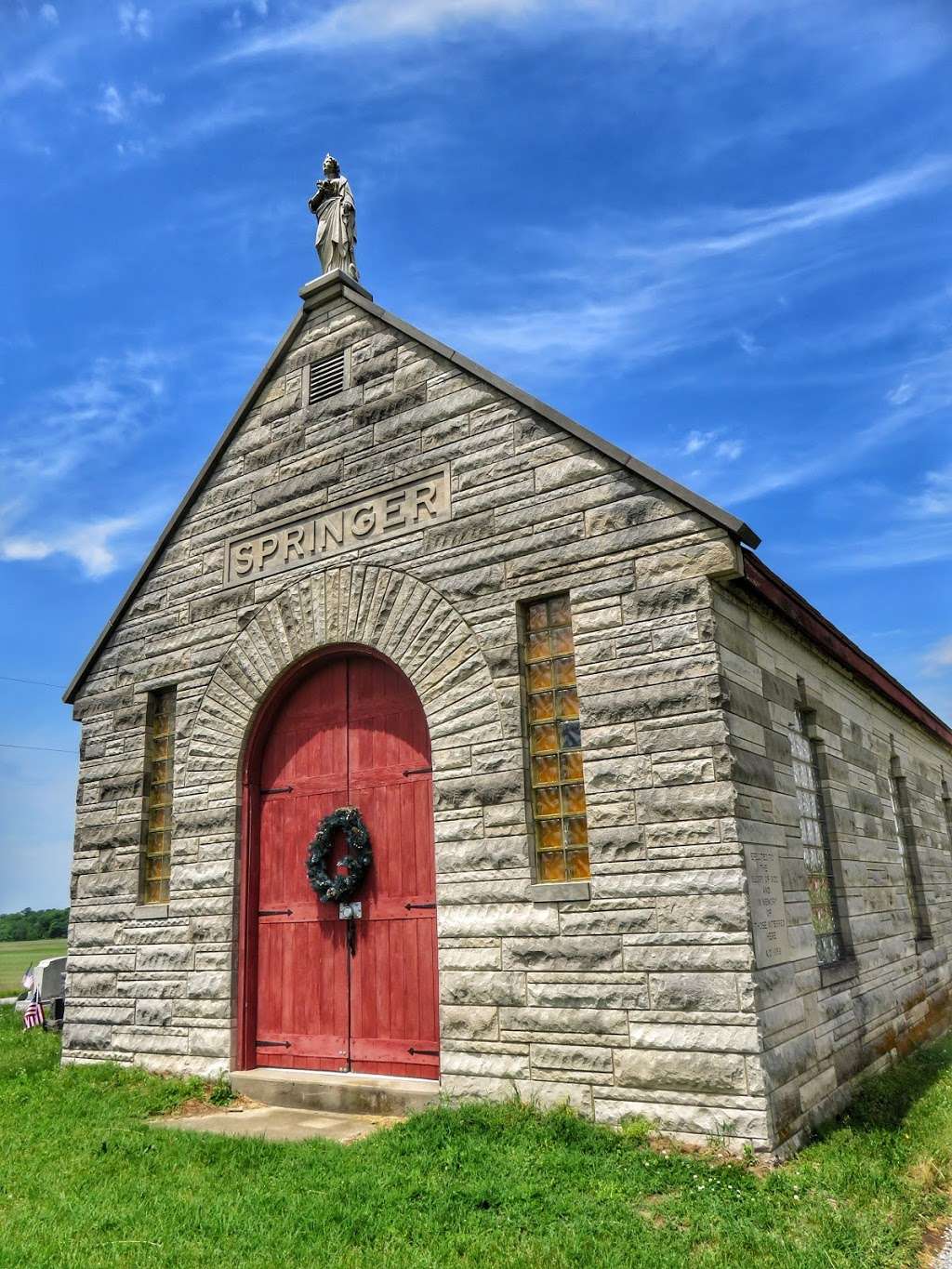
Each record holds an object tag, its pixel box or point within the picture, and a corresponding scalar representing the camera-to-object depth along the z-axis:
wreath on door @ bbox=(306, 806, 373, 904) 8.23
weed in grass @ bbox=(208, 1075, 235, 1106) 8.18
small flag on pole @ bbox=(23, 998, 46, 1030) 14.09
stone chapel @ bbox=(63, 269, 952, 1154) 6.52
